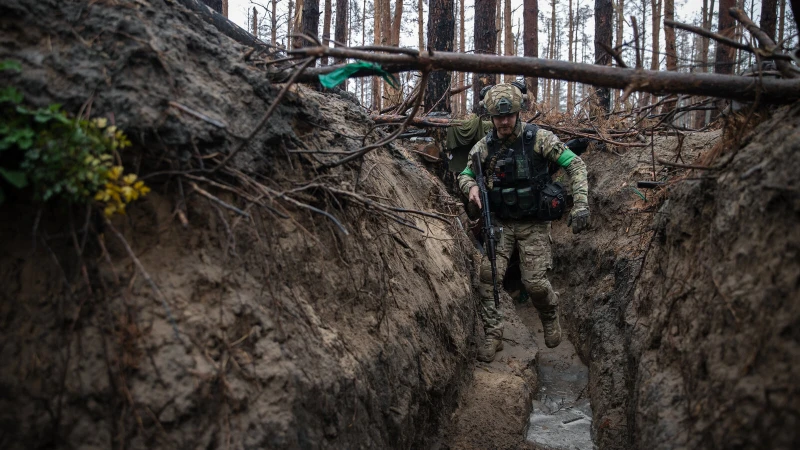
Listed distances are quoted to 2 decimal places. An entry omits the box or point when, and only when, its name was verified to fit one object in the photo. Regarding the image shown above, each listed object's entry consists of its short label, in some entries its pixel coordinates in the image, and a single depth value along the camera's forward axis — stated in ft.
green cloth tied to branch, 11.19
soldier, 18.74
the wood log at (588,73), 10.69
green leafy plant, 7.39
